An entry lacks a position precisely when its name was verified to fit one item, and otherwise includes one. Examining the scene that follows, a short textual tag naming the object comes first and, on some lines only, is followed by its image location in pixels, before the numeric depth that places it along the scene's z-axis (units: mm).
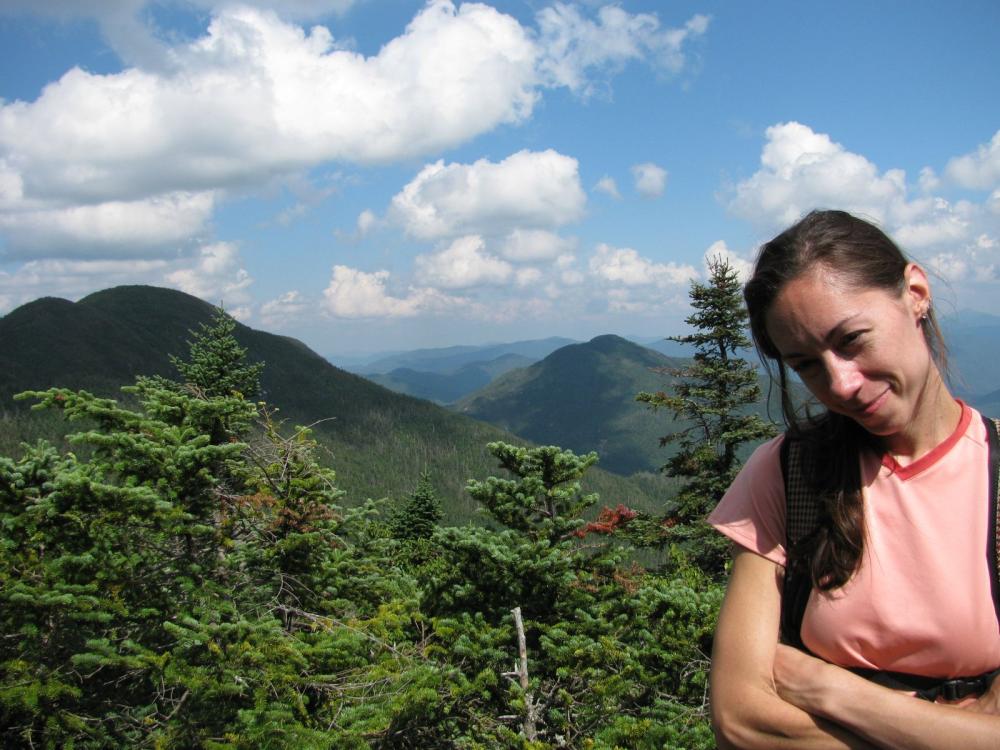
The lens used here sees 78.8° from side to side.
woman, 1321
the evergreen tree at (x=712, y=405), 15180
